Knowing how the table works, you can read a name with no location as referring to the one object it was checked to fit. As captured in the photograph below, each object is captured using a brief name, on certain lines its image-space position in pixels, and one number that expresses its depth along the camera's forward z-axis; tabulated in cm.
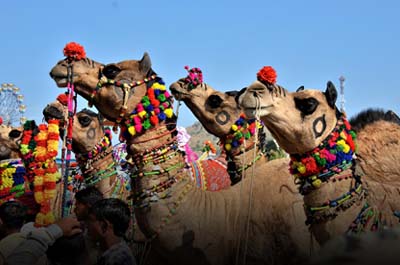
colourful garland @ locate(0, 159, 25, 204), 1405
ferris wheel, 3008
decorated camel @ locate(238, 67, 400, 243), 736
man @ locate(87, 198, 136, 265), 643
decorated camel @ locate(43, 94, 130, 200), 1262
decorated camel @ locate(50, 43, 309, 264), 855
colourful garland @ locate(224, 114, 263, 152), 1197
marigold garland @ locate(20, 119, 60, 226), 1146
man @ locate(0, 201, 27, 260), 757
